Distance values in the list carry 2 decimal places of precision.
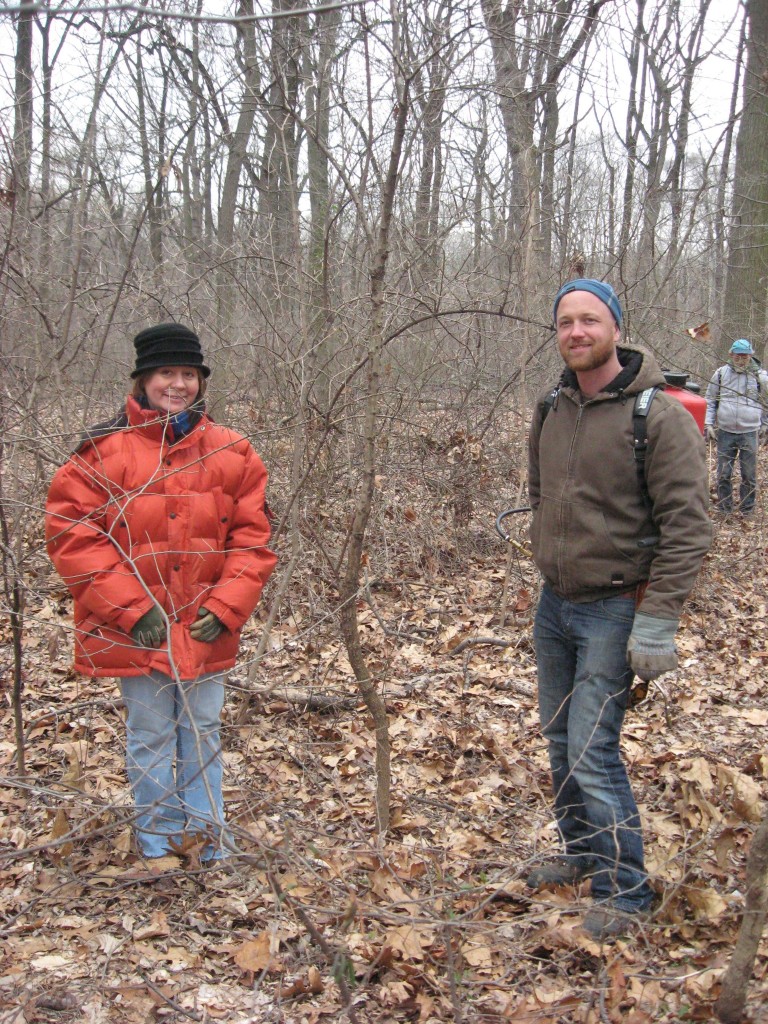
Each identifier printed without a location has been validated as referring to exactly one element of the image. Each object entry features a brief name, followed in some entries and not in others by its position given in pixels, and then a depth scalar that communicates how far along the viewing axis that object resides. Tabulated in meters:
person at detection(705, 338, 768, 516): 8.16
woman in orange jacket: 2.99
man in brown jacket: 2.51
